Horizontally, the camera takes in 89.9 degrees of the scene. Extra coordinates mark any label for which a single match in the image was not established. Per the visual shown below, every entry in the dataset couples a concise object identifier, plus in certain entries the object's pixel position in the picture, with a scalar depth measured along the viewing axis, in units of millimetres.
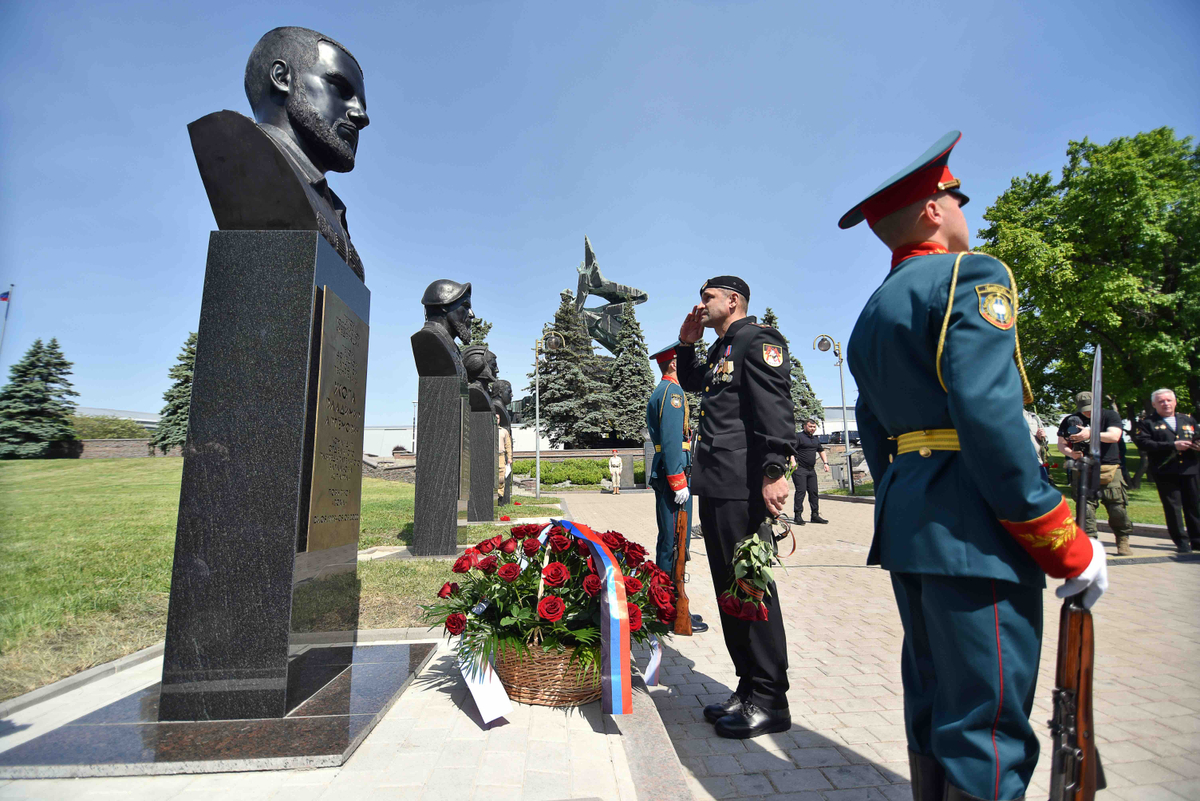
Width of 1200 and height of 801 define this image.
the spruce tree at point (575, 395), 38594
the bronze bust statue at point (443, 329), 8398
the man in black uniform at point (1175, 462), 8031
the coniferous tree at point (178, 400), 37500
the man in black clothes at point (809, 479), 11922
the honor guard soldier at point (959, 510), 1567
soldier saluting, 3074
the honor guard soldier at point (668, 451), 5418
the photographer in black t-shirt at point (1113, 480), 7859
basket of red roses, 3160
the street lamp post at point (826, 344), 24891
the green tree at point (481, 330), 45394
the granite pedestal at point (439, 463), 8078
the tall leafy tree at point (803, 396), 45281
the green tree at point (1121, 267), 18984
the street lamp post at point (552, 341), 36841
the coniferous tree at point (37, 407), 26438
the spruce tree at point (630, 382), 38312
